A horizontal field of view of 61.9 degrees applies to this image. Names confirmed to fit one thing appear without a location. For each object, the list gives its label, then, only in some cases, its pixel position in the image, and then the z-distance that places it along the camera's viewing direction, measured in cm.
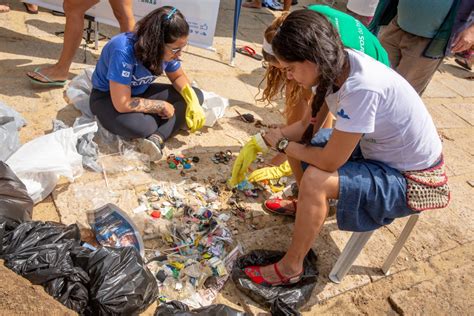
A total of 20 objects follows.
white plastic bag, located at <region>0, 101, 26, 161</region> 252
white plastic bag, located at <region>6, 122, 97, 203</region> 234
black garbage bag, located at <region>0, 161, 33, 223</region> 196
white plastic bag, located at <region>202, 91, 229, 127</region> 344
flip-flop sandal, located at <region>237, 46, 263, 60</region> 511
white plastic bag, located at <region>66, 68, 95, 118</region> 324
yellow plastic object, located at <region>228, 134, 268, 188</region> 264
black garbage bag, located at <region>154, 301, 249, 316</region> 184
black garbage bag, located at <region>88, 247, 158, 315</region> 175
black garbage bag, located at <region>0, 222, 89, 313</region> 174
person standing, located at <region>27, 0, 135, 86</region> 333
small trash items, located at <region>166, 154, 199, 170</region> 298
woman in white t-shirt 174
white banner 409
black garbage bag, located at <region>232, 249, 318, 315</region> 208
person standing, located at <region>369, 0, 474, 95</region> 272
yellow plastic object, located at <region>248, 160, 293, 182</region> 292
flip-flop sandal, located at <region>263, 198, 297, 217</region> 273
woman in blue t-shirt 261
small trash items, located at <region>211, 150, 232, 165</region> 313
